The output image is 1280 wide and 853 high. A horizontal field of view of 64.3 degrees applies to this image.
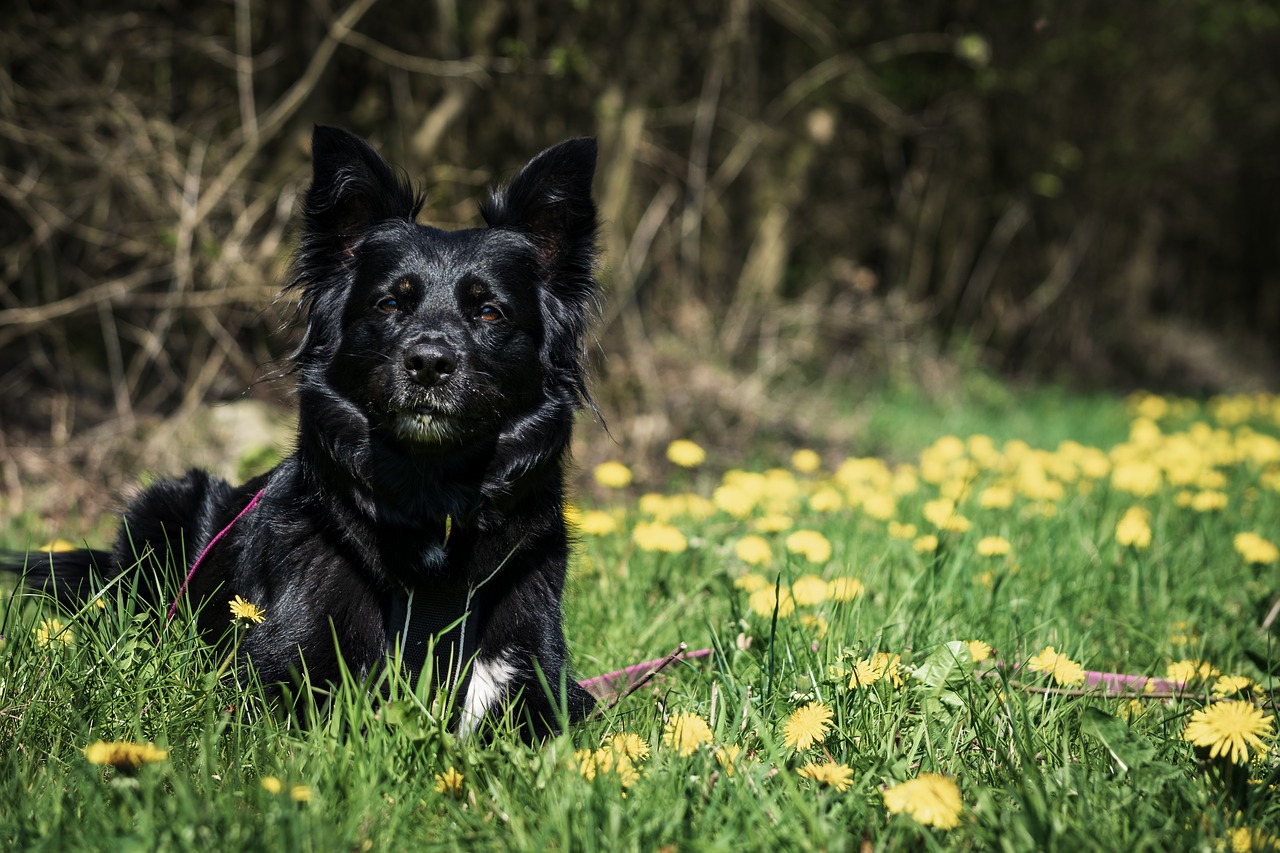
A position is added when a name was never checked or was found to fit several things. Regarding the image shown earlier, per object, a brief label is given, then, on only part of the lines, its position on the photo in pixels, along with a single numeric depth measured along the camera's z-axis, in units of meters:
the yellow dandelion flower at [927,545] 3.49
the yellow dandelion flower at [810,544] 3.12
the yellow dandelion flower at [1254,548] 3.34
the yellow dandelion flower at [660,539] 3.07
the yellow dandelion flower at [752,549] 3.13
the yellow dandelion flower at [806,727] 2.07
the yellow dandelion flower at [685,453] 3.72
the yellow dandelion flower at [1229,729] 1.89
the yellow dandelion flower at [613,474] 3.59
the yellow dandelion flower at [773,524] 3.35
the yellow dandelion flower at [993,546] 3.25
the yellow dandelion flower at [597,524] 3.34
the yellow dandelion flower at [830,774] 1.88
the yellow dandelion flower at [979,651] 2.43
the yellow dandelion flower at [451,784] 1.89
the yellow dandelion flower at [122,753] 1.64
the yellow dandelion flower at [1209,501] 4.04
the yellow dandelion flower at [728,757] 1.95
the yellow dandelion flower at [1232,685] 2.38
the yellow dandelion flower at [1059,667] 2.28
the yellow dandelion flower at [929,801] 1.68
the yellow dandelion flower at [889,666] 2.33
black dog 2.38
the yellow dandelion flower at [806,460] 4.27
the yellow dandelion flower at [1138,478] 4.33
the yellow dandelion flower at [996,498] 3.79
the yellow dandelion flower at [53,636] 2.22
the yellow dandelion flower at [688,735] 2.04
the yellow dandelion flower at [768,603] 2.73
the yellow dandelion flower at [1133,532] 3.39
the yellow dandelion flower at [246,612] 2.19
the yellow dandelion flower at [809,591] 2.79
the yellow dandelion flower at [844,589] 2.73
